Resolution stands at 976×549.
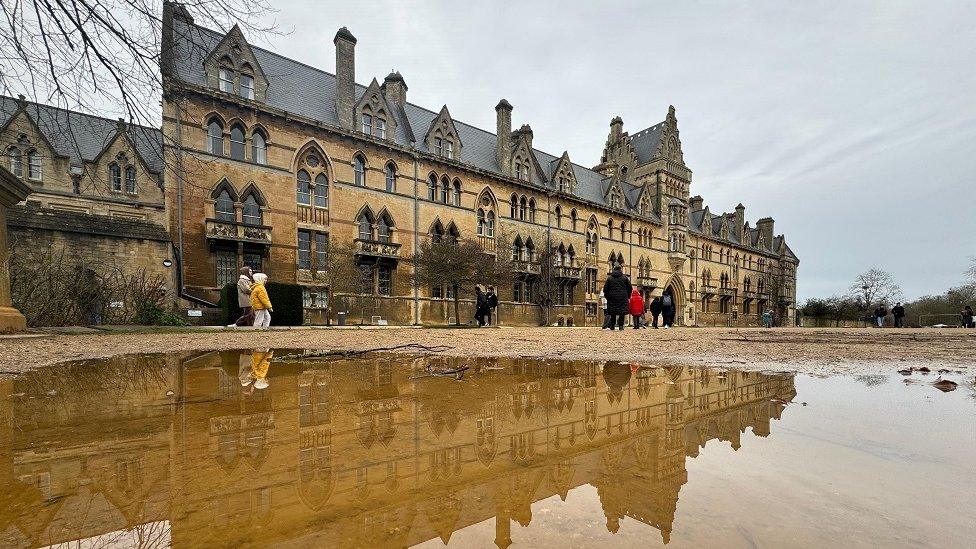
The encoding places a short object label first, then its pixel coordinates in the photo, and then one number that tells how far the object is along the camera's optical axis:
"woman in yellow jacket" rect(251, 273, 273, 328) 13.30
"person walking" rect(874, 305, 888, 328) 30.38
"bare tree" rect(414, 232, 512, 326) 22.73
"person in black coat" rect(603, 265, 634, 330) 14.55
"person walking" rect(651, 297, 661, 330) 20.88
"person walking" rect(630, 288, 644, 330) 16.79
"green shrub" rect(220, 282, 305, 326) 16.33
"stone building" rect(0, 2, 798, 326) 19.25
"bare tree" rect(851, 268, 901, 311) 54.81
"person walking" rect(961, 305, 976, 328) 23.53
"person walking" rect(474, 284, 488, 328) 18.86
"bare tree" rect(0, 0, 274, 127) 4.75
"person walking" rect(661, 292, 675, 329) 18.69
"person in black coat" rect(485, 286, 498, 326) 19.77
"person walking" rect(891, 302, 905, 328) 25.98
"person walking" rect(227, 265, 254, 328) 13.63
